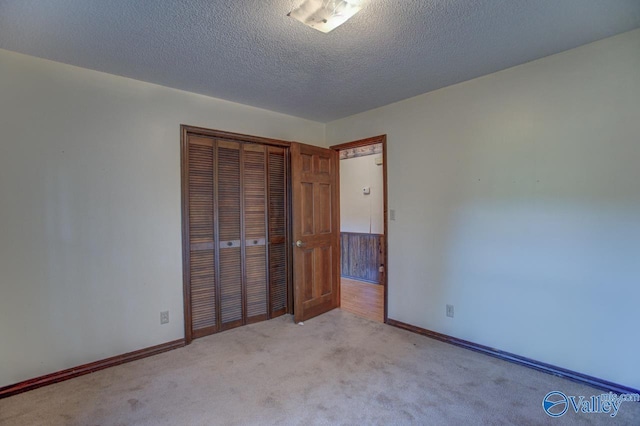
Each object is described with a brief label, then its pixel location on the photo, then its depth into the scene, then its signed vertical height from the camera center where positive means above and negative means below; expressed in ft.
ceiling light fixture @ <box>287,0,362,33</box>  5.37 +3.60
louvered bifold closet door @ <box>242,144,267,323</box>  11.39 -0.80
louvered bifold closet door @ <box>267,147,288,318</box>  12.07 -0.86
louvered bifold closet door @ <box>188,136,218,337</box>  10.04 -0.90
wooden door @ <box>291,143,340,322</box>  11.43 -0.88
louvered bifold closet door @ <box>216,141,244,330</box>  10.71 -0.81
